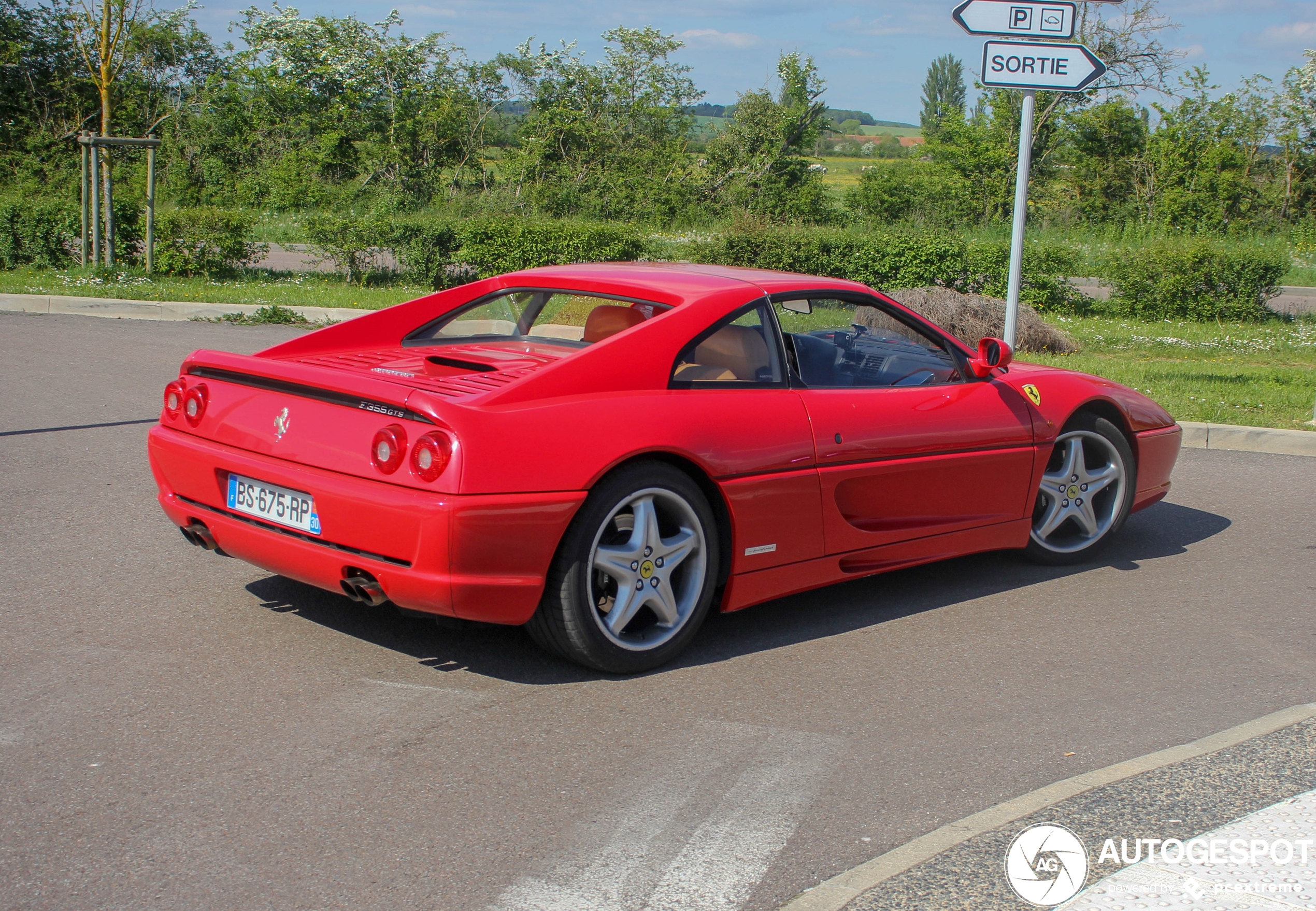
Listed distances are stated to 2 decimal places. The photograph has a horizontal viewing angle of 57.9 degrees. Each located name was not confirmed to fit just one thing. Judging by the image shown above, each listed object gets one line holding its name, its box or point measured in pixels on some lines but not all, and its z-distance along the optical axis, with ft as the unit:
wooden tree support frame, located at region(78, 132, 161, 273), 54.85
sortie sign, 26.68
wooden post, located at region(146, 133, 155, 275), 54.80
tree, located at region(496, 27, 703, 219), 106.52
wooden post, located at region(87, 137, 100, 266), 55.72
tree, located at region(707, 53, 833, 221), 114.21
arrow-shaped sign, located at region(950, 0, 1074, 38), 26.68
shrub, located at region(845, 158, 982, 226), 107.55
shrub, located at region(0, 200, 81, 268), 58.49
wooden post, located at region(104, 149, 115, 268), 56.18
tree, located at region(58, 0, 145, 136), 68.28
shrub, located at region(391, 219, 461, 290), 59.41
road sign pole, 28.50
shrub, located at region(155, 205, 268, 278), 59.16
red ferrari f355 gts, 12.05
